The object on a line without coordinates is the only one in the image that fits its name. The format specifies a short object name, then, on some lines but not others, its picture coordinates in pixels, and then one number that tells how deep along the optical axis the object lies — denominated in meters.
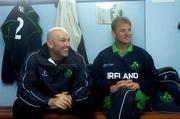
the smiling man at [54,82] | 2.44
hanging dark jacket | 3.07
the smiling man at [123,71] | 2.52
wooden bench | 2.48
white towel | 3.06
